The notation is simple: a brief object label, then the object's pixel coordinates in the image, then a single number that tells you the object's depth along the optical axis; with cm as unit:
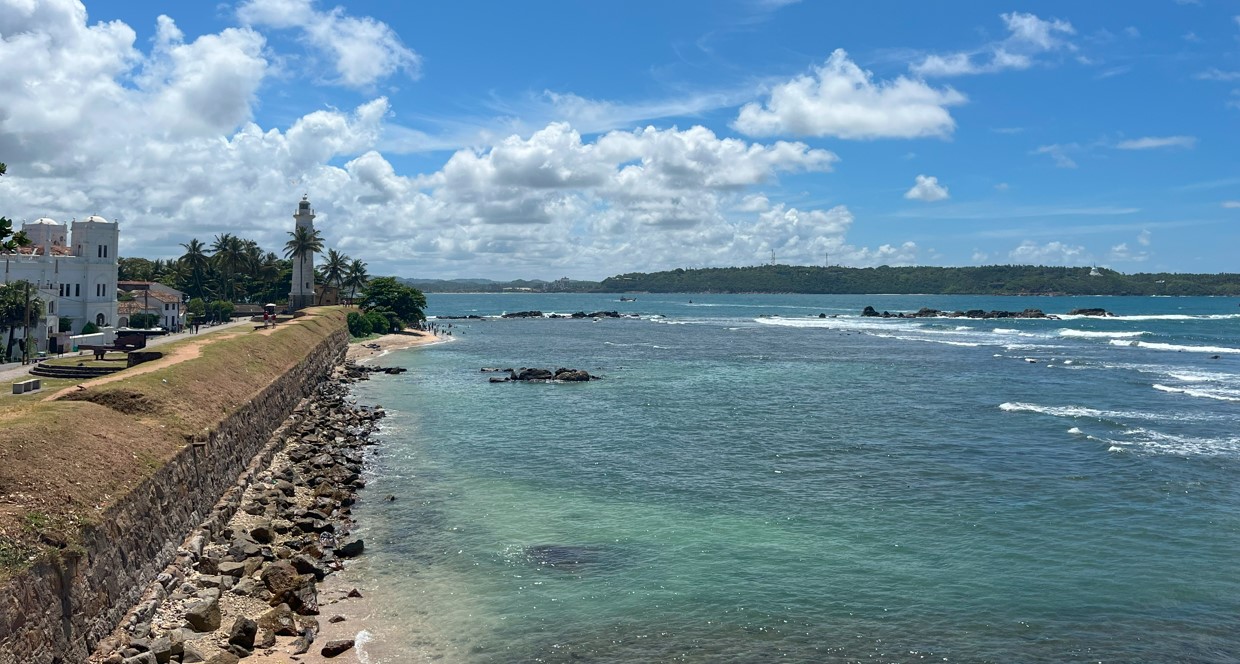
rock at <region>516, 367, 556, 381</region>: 6572
